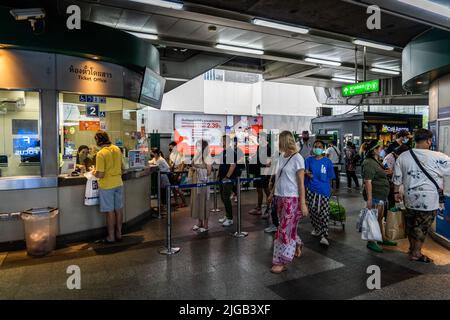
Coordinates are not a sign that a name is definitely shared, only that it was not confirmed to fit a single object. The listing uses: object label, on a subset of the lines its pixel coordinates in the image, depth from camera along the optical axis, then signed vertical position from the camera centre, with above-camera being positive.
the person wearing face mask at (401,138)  5.99 +0.12
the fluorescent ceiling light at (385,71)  11.45 +2.62
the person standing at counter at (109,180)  5.10 -0.54
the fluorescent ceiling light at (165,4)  5.29 +2.31
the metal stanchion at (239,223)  5.64 -1.35
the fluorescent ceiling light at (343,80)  13.55 +2.69
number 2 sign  6.23 +0.68
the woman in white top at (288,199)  3.93 -0.64
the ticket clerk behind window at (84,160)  5.85 -0.25
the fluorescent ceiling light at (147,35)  7.54 +2.55
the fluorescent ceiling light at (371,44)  7.68 +2.38
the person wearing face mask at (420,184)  4.20 -0.51
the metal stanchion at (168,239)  4.80 -1.37
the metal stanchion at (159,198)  7.20 -1.16
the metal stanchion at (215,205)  7.69 -1.43
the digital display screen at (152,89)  6.50 +1.19
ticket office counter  4.87 +0.25
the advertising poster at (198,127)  15.83 +0.94
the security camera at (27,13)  4.41 +1.78
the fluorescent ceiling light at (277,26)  6.42 +2.39
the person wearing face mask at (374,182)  4.74 -0.53
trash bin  4.67 -1.19
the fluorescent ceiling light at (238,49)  8.46 +2.54
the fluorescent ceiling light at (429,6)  4.09 +1.74
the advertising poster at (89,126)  6.59 +0.40
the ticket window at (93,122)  6.01 +0.48
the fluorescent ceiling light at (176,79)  10.74 +2.16
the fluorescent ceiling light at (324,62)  10.01 +2.59
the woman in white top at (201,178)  5.78 -0.57
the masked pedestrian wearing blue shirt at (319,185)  5.02 -0.62
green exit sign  8.45 +1.53
